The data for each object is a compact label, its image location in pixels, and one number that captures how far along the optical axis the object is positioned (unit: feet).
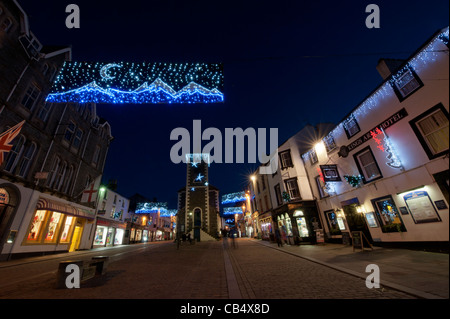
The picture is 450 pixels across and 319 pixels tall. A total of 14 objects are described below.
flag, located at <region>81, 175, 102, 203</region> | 58.09
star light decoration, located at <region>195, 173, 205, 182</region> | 128.07
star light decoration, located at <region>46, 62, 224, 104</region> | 21.31
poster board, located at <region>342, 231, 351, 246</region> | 42.29
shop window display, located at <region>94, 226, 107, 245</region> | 75.17
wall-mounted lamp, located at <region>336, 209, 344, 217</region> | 48.15
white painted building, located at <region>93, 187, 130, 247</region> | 76.69
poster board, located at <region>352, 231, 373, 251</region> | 34.77
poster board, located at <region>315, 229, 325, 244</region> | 50.93
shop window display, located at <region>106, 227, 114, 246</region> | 84.48
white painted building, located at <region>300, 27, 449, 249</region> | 25.02
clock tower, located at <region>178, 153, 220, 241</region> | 115.75
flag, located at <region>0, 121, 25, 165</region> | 30.86
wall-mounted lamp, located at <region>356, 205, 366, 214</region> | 41.71
